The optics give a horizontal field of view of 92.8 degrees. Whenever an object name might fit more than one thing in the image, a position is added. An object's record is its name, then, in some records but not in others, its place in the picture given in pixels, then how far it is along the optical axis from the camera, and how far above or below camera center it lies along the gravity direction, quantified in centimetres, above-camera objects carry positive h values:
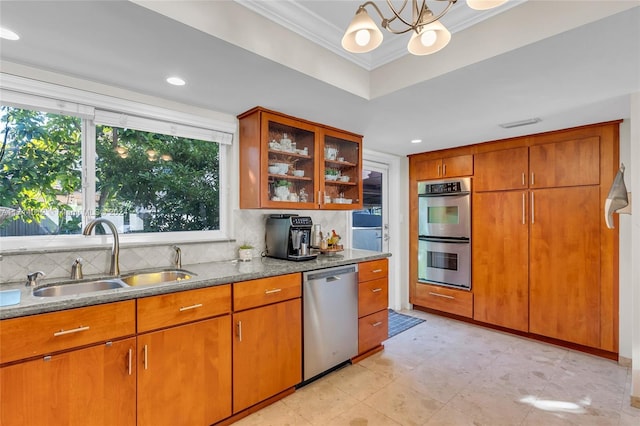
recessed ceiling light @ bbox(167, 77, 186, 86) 194 +86
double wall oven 365 -24
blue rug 349 -134
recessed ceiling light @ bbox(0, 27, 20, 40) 145 +87
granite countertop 135 -40
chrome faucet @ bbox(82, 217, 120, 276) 193 -26
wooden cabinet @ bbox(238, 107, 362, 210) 247 +45
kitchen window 188 +28
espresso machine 258 -21
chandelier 123 +75
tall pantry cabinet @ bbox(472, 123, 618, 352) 279 -25
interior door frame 425 -12
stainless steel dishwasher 235 -85
